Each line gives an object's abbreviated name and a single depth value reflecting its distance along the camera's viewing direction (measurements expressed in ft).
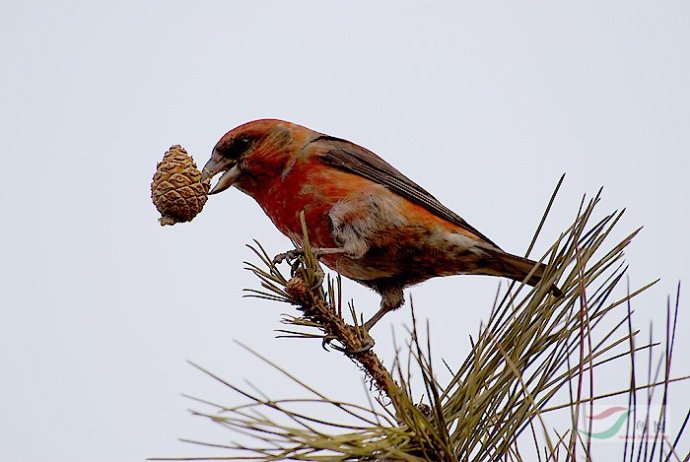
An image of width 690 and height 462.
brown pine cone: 15.52
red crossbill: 20.52
